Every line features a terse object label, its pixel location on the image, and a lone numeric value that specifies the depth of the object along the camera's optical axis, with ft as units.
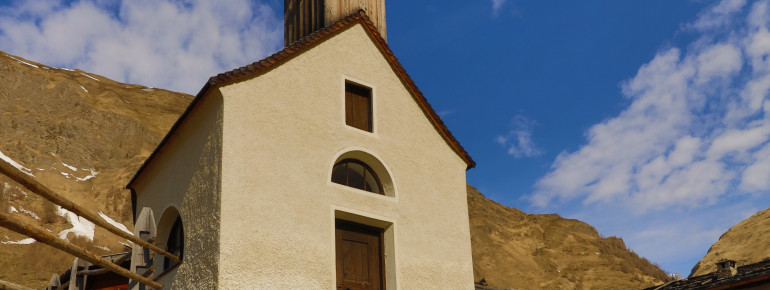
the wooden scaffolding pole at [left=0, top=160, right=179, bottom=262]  25.28
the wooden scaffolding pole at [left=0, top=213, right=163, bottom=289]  25.99
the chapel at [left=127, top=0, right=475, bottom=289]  43.37
